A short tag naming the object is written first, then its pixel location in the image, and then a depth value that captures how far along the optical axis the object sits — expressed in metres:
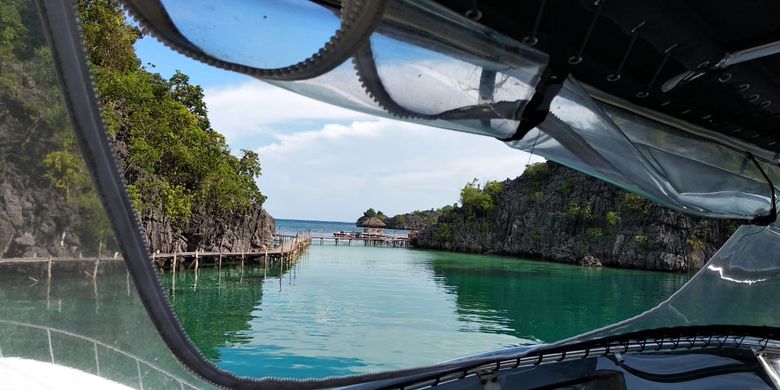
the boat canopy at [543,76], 1.18
